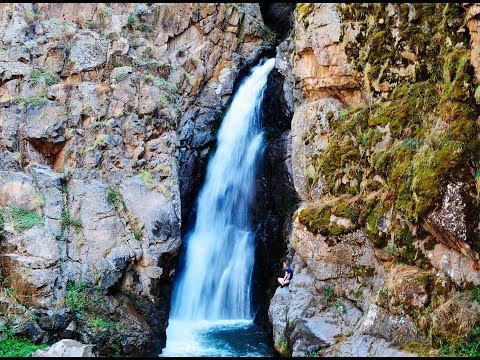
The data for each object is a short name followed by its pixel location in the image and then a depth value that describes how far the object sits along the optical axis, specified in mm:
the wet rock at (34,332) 10884
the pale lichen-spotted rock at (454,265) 7547
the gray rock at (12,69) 14891
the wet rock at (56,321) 11156
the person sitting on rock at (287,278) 12227
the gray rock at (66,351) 9539
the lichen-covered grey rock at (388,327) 7957
